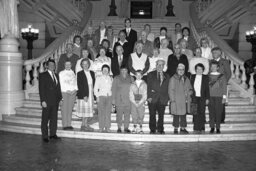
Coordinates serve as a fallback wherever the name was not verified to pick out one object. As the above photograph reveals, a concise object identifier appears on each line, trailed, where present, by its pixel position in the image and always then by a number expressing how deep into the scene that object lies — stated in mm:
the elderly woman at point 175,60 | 6855
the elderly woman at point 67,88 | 6557
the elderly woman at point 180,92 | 6441
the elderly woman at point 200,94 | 6477
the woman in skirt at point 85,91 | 6538
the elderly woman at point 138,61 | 6843
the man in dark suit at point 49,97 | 6246
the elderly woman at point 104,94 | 6557
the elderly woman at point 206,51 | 7603
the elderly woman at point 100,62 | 7007
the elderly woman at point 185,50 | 7226
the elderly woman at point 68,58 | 7117
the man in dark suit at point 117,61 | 6989
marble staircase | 6441
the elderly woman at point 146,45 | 7537
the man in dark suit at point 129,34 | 7798
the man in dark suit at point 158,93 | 6453
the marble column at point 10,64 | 7890
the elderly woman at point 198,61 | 6995
